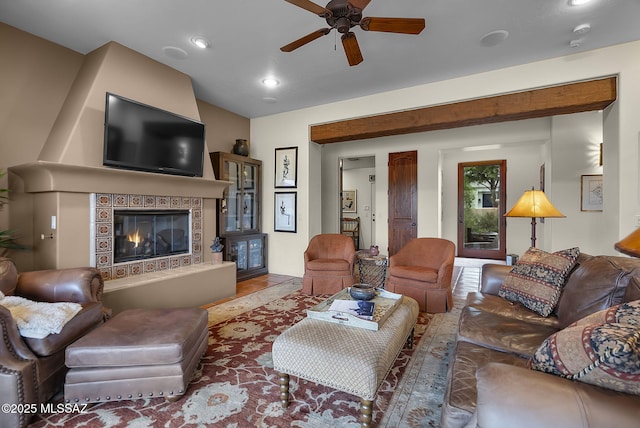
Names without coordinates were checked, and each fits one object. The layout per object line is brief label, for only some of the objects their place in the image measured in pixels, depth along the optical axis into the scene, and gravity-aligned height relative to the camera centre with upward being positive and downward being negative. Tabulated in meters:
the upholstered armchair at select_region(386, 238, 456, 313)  3.25 -0.68
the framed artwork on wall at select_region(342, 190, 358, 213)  8.70 +0.36
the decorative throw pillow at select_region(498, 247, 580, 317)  1.99 -0.48
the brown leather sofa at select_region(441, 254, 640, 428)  0.83 -0.57
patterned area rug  1.59 -1.12
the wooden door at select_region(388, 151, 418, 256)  5.91 +0.29
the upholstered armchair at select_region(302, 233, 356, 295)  3.89 -0.78
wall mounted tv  2.90 +0.81
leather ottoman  1.64 -0.87
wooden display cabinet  4.53 -0.02
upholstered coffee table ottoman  1.45 -0.76
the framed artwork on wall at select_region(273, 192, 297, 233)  5.07 +0.02
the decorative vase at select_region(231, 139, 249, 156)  4.93 +1.09
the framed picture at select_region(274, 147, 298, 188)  5.04 +0.79
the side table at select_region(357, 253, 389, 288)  3.88 -1.02
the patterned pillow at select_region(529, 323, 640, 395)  0.84 -0.44
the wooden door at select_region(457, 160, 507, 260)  6.42 +0.09
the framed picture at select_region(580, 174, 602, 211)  4.03 +0.29
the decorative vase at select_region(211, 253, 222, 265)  3.94 -0.60
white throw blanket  1.63 -0.60
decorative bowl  2.29 -0.62
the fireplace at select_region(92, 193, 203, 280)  3.02 -0.23
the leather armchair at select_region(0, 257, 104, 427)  1.48 -0.71
